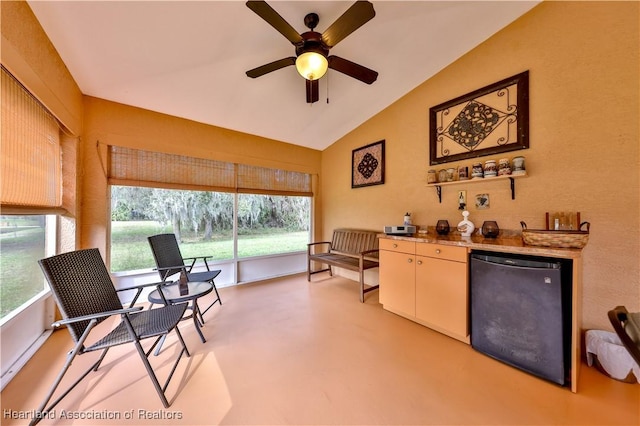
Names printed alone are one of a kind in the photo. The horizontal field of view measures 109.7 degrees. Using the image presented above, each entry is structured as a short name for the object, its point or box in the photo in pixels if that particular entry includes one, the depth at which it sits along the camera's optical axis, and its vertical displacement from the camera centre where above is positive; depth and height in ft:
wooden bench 10.48 -2.12
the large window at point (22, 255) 5.65 -1.15
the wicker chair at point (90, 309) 4.59 -2.09
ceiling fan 4.95 +4.42
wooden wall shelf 7.26 +1.12
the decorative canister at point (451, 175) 8.79 +1.46
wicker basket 5.25 -0.65
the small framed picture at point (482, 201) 8.06 +0.39
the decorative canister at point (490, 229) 7.45 -0.57
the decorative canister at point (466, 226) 8.05 -0.51
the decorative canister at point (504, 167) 7.26 +1.45
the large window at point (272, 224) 13.01 -0.65
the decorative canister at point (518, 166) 7.05 +1.44
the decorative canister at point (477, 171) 7.88 +1.44
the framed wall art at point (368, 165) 11.78 +2.65
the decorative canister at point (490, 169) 7.58 +1.45
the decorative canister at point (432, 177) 9.11 +1.43
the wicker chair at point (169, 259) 8.16 -1.75
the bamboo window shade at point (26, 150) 5.15 +1.73
